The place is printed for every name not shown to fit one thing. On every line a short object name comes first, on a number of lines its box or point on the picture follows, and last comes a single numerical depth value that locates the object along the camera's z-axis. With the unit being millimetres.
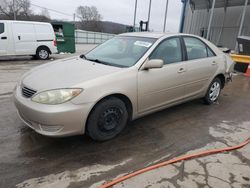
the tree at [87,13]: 58781
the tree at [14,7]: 45688
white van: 9508
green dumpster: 13469
